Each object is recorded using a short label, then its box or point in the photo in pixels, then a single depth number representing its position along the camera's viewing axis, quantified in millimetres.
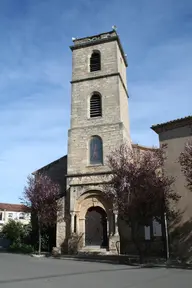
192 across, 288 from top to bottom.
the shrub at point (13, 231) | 22375
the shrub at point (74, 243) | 18325
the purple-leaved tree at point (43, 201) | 18844
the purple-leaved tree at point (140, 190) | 13875
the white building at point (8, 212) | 49094
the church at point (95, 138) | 17953
